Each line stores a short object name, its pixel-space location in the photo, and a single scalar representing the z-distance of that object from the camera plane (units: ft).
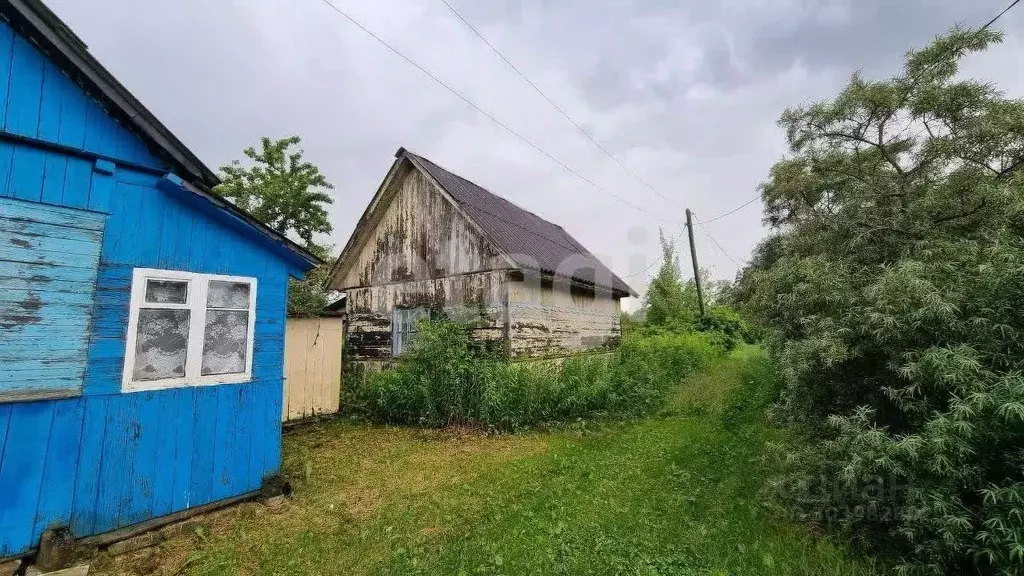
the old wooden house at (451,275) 30.68
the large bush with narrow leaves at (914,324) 9.14
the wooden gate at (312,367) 28.30
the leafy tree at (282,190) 52.90
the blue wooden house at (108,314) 11.85
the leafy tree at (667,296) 66.37
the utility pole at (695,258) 64.44
